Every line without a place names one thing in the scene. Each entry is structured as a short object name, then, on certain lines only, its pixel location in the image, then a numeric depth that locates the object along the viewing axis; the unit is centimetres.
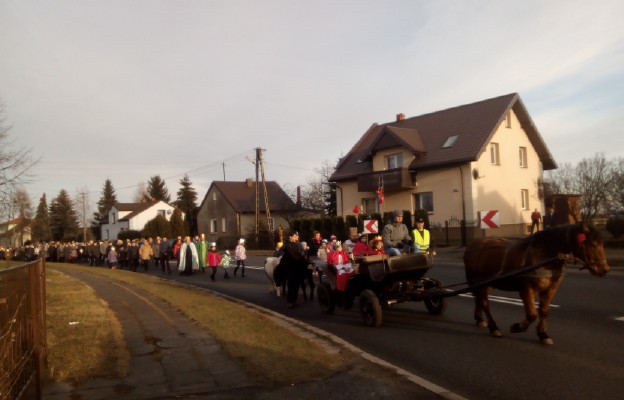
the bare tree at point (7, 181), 1964
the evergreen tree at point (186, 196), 9212
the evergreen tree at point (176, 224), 6351
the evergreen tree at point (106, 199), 12316
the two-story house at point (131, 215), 8125
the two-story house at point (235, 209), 5894
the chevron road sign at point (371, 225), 2044
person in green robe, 2583
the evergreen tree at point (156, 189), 11131
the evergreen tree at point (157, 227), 6300
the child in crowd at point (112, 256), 3098
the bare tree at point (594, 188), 2991
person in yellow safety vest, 1084
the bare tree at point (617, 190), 2870
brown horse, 702
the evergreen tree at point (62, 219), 9371
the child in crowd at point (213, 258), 2169
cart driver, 1115
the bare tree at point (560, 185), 3209
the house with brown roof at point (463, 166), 3381
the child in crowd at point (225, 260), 2290
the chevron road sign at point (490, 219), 2205
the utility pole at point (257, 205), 4519
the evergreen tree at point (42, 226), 7311
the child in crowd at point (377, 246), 1106
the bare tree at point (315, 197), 6144
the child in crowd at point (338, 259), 1130
